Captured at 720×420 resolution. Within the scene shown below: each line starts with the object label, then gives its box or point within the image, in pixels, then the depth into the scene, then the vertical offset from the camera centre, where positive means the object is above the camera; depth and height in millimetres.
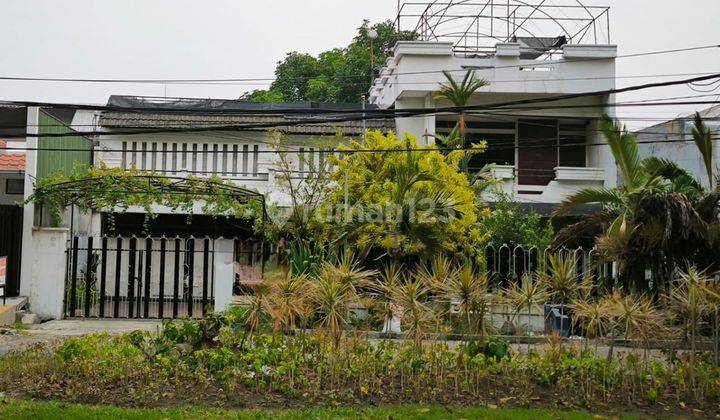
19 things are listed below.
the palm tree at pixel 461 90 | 22094 +4554
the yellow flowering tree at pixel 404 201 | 17125 +1005
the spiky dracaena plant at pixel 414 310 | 9453 -822
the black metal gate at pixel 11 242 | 17391 -75
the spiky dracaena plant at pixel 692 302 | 9359 -677
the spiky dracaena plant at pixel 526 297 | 9961 -665
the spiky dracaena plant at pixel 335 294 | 9258 -630
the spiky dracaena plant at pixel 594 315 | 9406 -842
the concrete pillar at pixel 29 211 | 17078 +631
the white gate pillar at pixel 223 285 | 16500 -940
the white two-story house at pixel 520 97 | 23656 +4725
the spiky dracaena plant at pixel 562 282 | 10512 -497
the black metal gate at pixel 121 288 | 16984 -1154
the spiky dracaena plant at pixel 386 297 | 9859 -715
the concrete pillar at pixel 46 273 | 16984 -758
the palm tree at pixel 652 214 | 14086 +628
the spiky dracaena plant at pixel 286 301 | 9281 -714
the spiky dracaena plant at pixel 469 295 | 9664 -637
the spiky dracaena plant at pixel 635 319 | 9227 -878
